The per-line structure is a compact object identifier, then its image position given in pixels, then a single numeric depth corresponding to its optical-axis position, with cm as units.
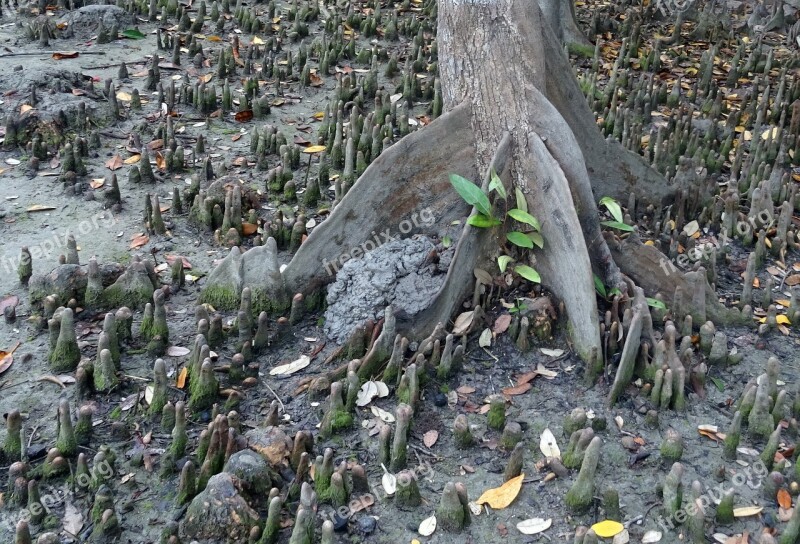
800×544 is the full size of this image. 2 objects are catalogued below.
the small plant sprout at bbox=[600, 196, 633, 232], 468
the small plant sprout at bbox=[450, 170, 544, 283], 436
